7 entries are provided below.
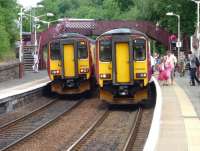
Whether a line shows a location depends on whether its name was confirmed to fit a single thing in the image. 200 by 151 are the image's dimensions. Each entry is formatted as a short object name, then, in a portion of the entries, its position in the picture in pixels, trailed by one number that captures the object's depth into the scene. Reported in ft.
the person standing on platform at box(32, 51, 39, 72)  200.03
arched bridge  194.39
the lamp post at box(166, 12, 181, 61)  200.97
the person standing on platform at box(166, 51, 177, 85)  111.65
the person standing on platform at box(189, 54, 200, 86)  109.70
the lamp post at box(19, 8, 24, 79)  164.96
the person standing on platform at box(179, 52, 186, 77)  151.37
